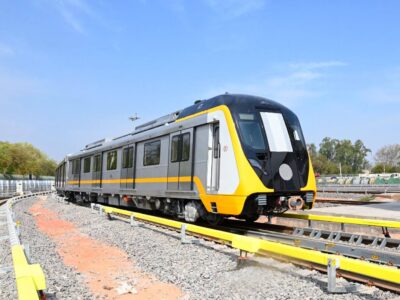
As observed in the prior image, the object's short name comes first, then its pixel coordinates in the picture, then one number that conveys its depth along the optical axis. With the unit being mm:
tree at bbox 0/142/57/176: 84312
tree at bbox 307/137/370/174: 128875
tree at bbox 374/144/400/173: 108062
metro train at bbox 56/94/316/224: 9742
